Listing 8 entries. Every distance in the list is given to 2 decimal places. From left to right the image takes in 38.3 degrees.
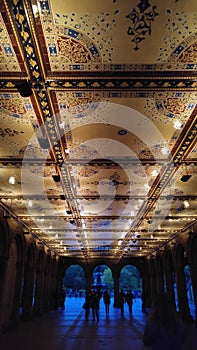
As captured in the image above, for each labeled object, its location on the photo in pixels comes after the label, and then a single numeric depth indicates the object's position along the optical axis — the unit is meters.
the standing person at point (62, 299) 29.19
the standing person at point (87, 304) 17.49
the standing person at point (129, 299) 21.67
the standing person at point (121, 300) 20.75
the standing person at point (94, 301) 18.00
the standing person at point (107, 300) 20.61
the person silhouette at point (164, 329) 3.49
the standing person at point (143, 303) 25.98
